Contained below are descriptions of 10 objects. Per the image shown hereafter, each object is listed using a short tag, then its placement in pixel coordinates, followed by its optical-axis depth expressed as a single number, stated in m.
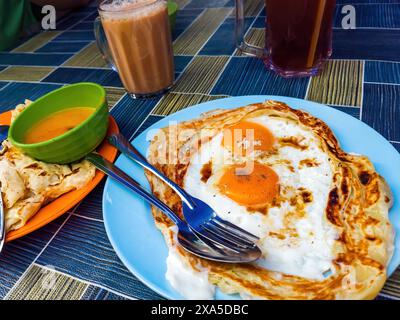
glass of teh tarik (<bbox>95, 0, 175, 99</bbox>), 0.34
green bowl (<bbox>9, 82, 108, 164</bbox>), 0.27
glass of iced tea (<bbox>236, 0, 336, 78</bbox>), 0.32
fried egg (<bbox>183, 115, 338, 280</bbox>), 0.21
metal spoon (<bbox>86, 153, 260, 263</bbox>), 0.20
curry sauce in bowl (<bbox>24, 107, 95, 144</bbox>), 0.30
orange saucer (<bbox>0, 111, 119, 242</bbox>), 0.24
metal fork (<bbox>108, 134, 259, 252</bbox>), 0.21
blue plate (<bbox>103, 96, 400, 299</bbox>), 0.20
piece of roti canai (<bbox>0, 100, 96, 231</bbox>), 0.24
